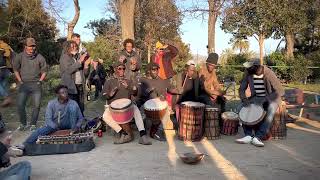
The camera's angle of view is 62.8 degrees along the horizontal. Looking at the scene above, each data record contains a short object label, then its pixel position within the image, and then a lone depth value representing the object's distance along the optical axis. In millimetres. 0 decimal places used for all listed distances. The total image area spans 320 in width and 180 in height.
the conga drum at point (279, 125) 4687
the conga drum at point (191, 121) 4561
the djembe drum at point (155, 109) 4633
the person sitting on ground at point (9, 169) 2488
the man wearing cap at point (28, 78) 5124
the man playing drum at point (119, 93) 4518
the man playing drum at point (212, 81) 5054
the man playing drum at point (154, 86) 5012
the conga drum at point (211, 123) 4689
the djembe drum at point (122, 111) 4399
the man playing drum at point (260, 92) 4485
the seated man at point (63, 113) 4260
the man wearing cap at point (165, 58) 5551
